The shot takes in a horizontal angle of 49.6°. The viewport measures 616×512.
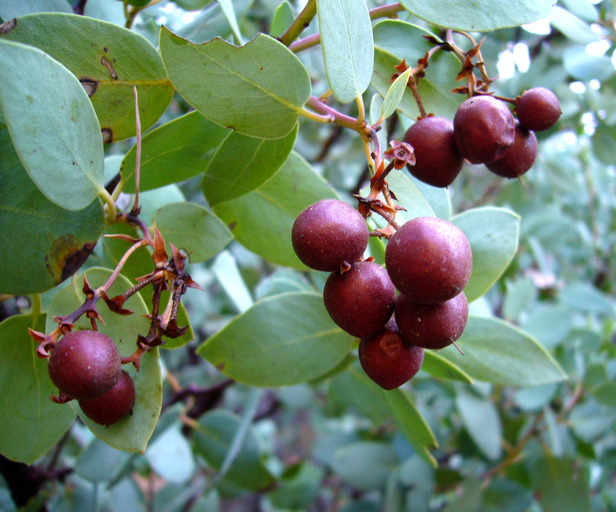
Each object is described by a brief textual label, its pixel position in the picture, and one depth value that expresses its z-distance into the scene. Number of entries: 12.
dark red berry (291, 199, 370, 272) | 0.09
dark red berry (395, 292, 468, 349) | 0.09
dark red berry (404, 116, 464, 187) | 0.11
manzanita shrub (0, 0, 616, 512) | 0.09
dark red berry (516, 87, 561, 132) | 0.12
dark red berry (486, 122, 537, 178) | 0.12
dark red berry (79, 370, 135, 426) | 0.10
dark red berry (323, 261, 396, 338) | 0.09
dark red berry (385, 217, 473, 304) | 0.09
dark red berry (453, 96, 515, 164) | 0.10
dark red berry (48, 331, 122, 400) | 0.09
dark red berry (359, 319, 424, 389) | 0.10
